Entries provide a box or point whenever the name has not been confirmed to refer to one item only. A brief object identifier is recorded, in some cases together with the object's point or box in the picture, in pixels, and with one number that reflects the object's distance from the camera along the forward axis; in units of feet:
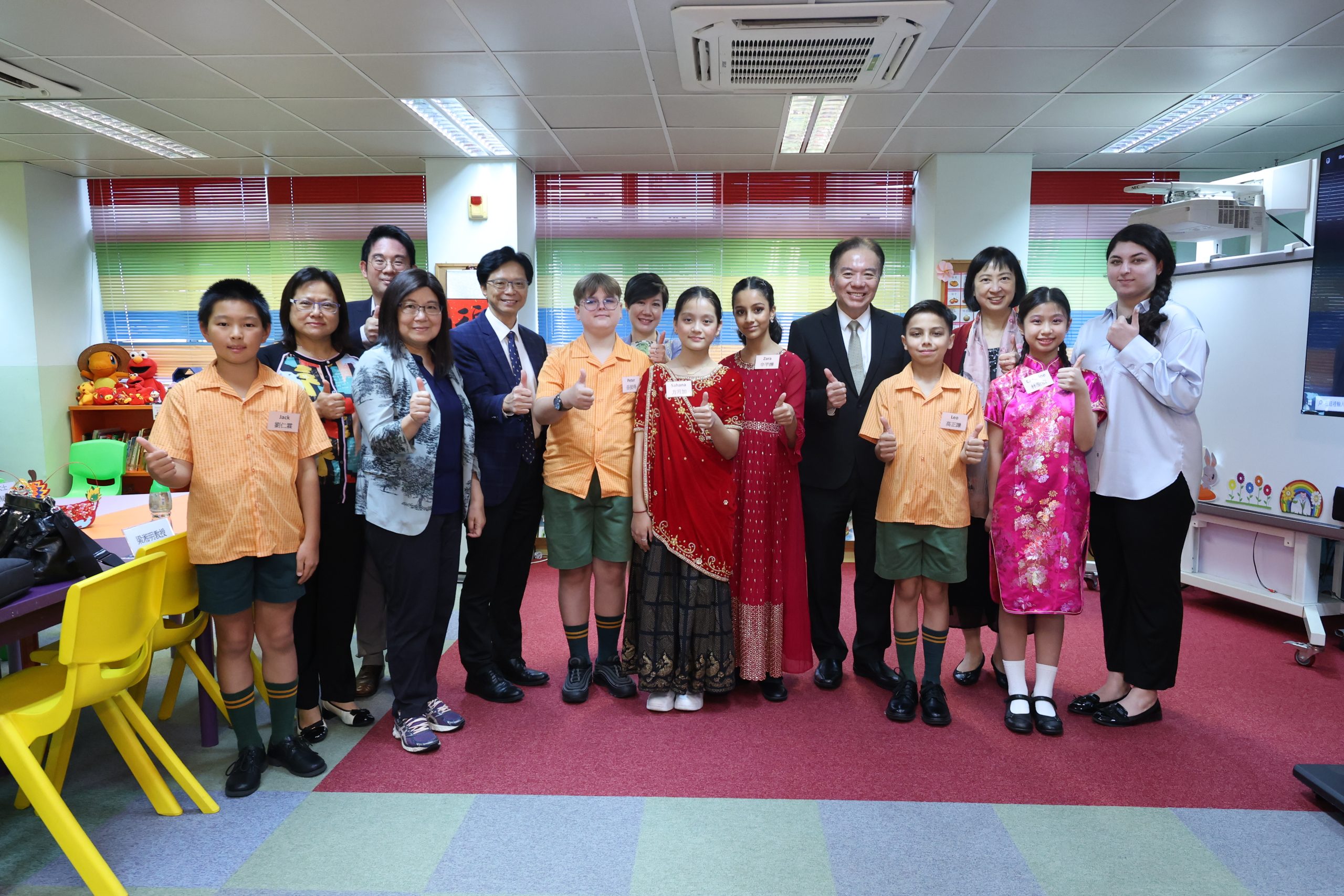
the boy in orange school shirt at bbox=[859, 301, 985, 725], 8.46
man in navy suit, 8.98
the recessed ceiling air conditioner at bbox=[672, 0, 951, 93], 10.34
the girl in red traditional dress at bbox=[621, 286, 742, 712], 8.49
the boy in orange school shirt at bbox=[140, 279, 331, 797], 6.93
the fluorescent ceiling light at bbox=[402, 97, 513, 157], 14.47
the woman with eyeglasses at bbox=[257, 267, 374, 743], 7.90
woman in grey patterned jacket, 7.67
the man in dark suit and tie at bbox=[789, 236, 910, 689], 9.43
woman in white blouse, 8.26
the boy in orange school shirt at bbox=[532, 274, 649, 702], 8.97
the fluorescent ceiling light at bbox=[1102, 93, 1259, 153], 13.99
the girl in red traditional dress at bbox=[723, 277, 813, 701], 8.87
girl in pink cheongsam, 8.33
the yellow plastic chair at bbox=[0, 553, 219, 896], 5.68
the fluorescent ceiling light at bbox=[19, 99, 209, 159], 14.32
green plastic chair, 15.49
